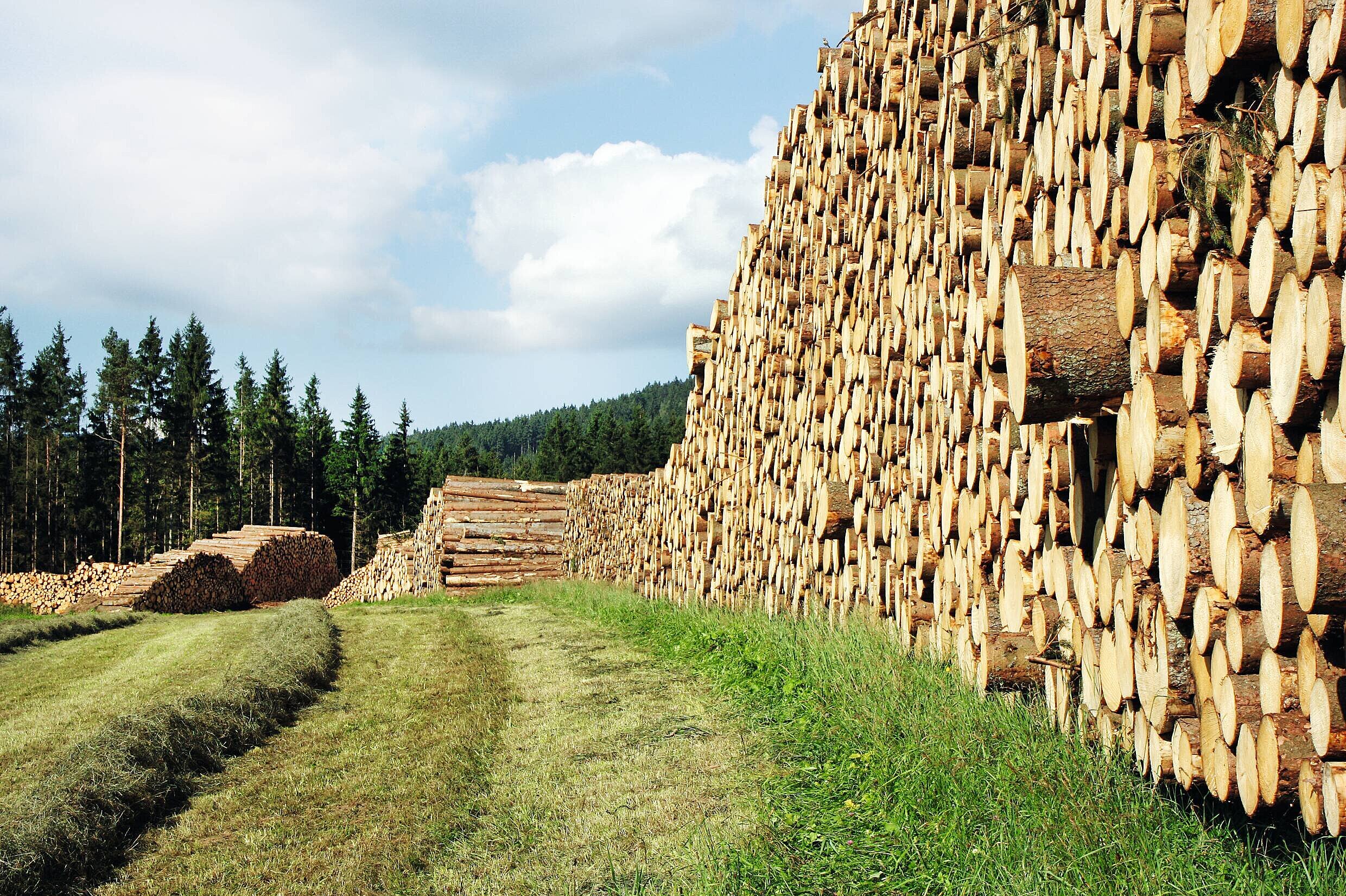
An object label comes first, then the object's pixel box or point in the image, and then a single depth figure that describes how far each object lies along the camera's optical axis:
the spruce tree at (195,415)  56.78
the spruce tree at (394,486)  66.12
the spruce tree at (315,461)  67.00
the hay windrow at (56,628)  10.37
